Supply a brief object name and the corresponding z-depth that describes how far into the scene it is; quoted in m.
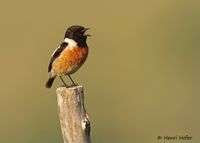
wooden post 10.38
